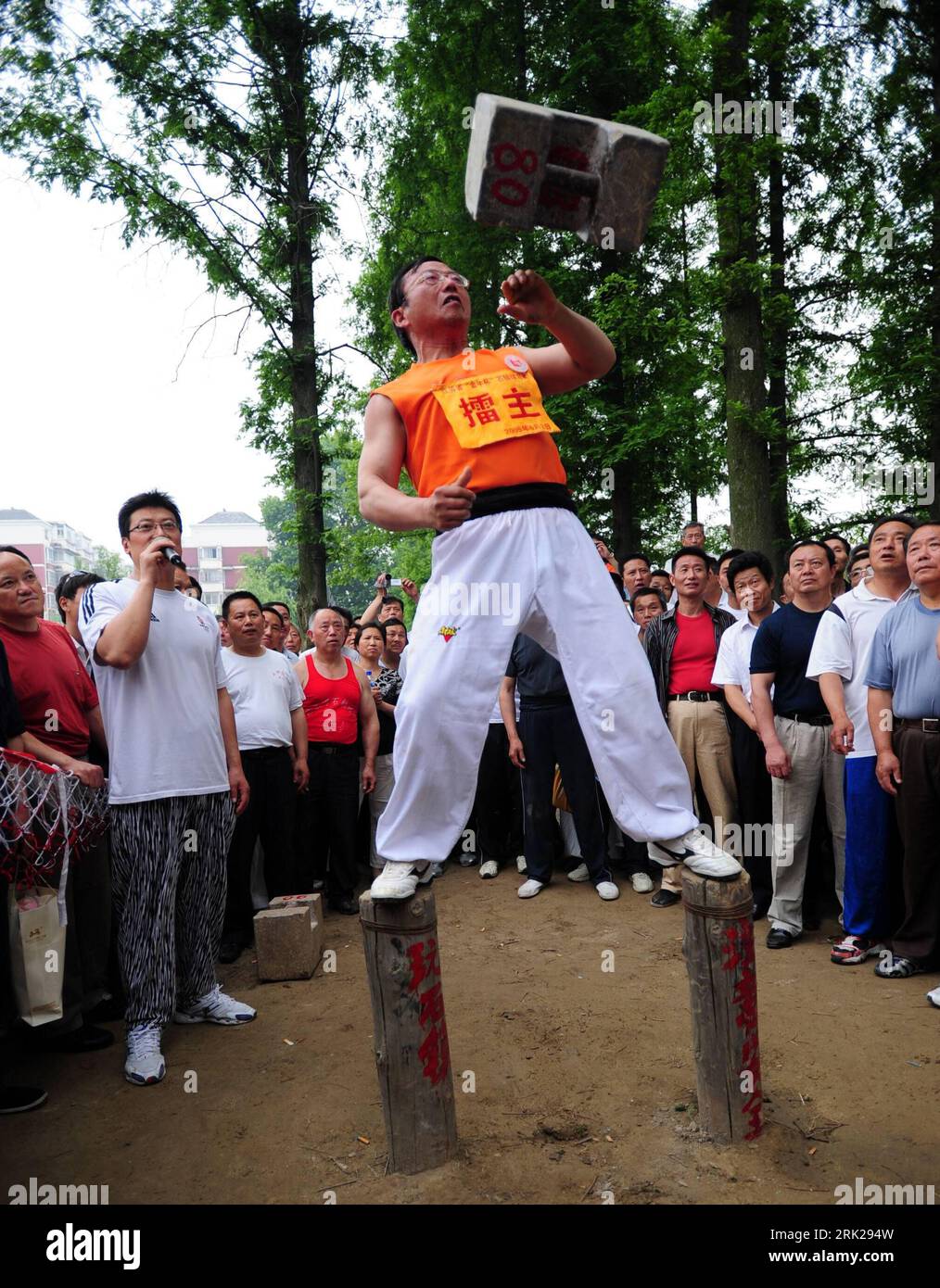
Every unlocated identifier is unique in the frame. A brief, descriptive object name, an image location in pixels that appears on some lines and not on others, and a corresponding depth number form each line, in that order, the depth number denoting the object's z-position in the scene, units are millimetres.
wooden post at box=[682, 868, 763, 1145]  2953
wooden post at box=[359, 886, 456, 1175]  2893
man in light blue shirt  4395
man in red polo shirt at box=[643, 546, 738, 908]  5965
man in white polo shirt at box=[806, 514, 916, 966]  4809
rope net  3580
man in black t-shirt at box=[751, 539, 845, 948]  5211
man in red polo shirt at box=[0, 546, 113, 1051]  4180
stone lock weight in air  2674
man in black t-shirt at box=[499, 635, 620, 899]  6434
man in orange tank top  2832
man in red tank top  6508
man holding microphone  4004
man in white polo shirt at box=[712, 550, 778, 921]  5762
